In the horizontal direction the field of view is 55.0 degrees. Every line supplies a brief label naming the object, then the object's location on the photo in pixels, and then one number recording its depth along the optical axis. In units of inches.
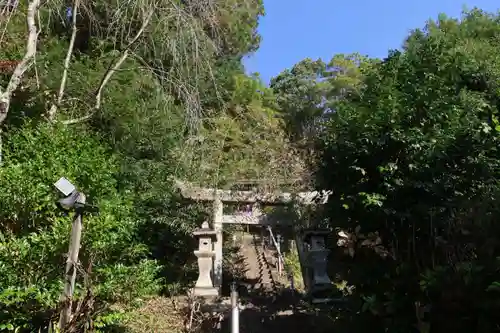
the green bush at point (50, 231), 165.5
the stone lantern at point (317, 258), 241.4
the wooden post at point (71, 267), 138.4
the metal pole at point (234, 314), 136.4
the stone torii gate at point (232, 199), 281.4
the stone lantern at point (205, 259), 236.4
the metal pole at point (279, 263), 375.0
